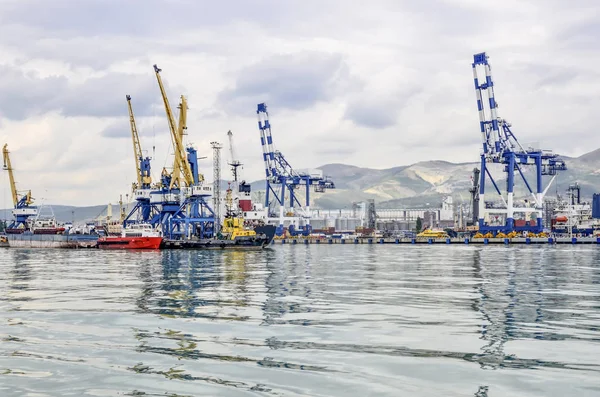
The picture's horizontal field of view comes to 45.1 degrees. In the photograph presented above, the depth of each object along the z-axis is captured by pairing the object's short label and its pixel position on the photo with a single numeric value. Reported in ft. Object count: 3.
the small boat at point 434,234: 527.68
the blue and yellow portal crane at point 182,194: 417.08
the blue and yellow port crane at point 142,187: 448.24
